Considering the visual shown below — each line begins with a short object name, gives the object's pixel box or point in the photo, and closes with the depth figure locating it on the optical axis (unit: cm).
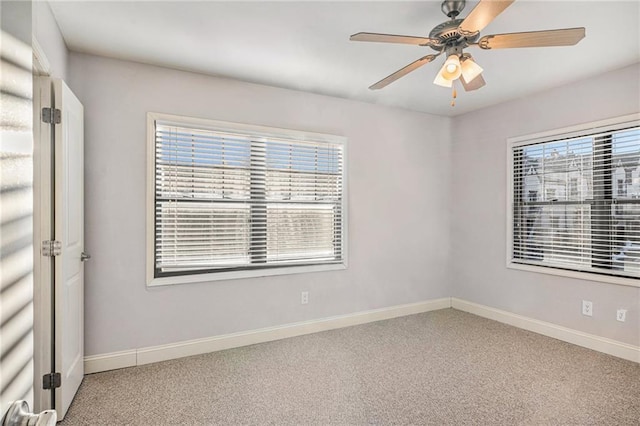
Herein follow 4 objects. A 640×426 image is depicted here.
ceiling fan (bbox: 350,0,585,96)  176
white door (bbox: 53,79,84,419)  214
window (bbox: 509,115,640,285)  310
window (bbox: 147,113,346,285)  308
